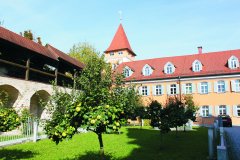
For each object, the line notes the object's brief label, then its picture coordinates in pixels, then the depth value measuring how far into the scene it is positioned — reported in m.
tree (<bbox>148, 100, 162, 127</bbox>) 10.12
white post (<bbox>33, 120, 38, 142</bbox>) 11.13
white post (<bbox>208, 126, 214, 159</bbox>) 7.16
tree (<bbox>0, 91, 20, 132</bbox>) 6.66
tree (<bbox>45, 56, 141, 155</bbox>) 4.36
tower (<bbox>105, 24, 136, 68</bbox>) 37.85
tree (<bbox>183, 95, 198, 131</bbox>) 12.93
